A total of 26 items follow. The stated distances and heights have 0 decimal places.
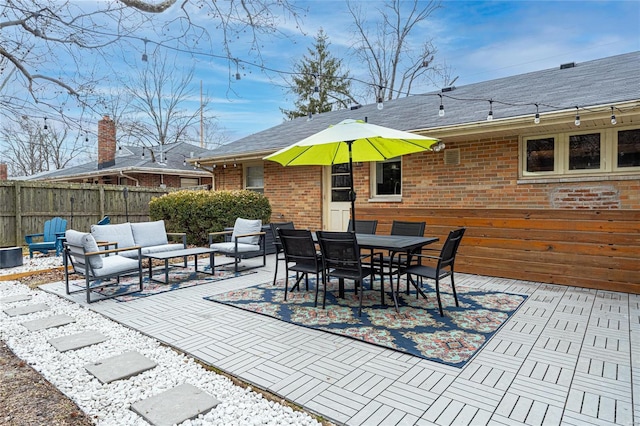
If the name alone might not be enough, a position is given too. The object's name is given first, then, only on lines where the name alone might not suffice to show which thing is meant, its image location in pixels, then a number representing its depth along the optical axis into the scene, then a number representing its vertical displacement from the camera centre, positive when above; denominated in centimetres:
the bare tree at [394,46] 1605 +735
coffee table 608 -87
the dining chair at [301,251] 486 -67
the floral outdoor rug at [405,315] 355 -137
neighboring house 1666 +151
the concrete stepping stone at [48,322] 420 -138
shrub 1001 -22
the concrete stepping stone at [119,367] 299 -139
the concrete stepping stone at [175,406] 240 -139
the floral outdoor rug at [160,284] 570 -136
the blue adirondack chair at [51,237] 861 -84
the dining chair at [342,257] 438 -68
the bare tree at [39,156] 2111 +296
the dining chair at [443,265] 437 -79
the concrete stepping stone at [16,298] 535 -138
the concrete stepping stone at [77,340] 362 -139
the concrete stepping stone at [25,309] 473 -138
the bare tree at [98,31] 493 +237
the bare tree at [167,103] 1933 +590
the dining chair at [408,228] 601 -47
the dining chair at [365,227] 646 -46
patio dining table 458 -56
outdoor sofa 661 -63
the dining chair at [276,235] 590 -56
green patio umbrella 467 +79
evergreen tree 2099 +689
